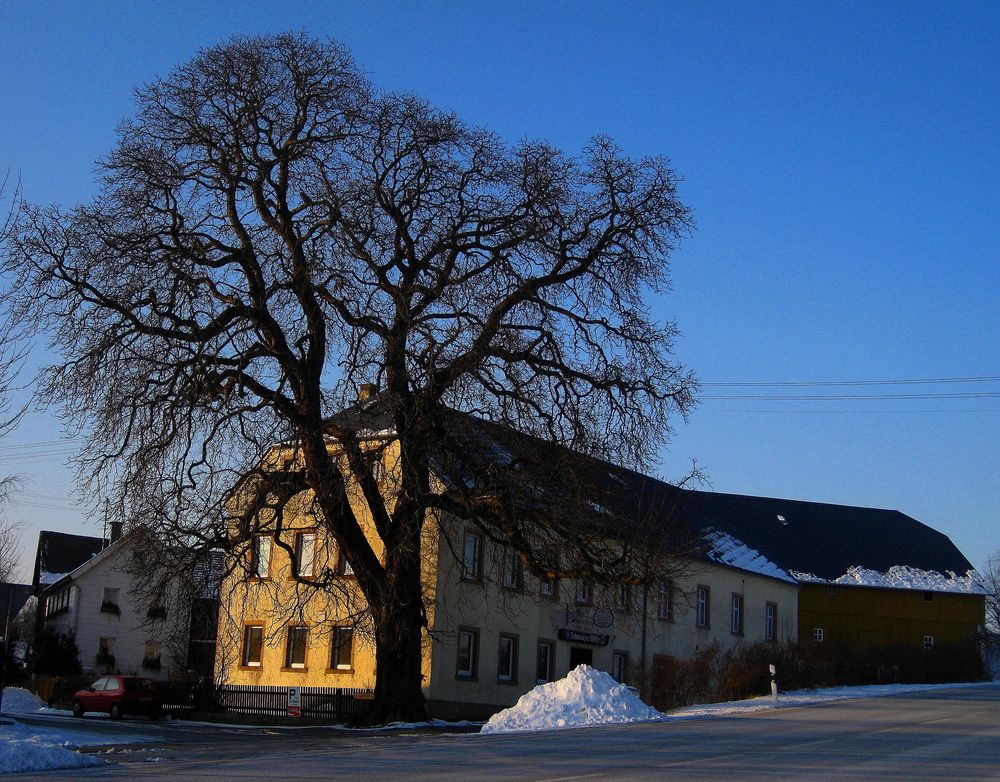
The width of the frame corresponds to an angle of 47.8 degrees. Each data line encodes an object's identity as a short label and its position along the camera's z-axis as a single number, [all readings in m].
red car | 35.44
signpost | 32.53
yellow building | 36.00
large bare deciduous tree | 26.67
